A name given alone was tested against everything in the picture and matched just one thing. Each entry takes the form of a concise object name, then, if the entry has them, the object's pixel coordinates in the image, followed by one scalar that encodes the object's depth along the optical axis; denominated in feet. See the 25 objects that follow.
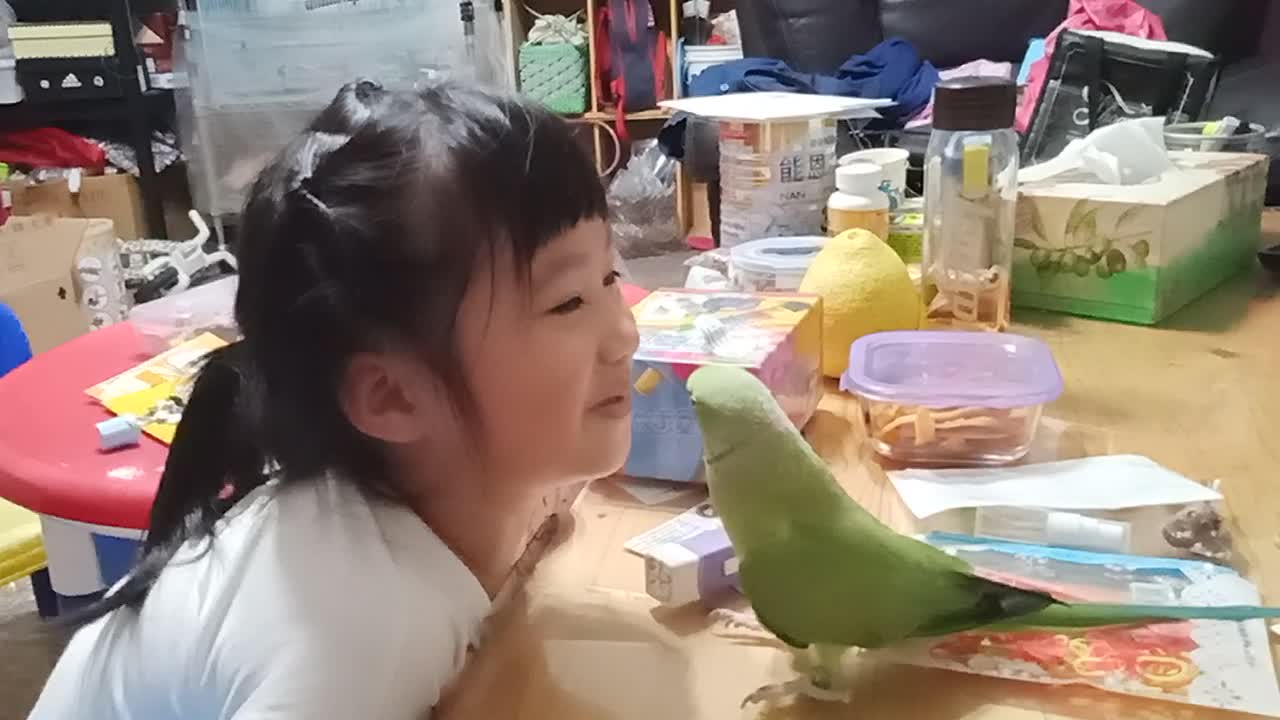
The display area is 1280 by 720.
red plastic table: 3.15
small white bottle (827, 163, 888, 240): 3.32
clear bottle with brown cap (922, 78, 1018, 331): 3.12
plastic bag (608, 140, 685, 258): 10.53
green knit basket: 10.86
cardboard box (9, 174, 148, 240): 9.91
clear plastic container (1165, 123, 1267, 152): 4.05
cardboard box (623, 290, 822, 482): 2.35
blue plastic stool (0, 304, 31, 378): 4.27
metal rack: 10.38
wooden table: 1.67
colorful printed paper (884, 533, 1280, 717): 1.64
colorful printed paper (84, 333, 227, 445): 3.40
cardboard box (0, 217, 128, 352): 7.76
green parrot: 1.65
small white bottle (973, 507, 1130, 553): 2.03
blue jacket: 7.86
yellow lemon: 2.85
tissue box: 3.22
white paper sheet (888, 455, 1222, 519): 2.16
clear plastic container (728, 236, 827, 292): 3.18
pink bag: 7.53
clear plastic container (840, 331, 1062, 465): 2.42
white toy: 7.77
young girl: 1.67
